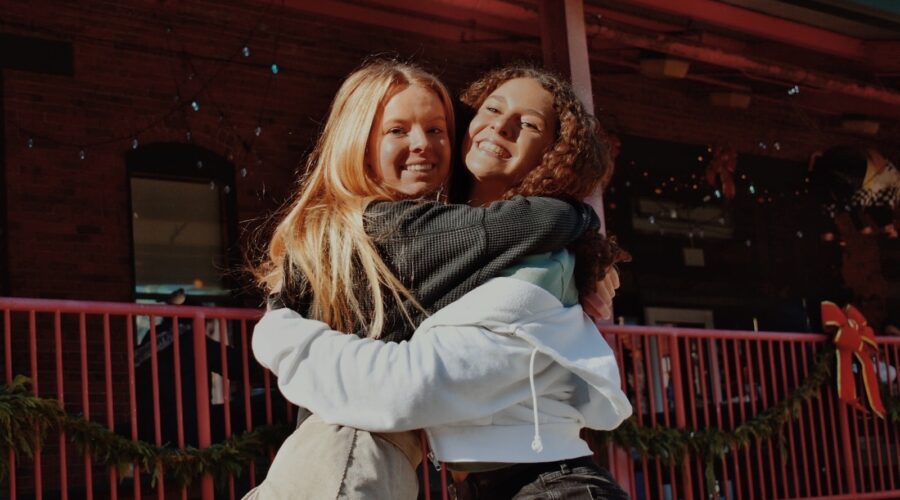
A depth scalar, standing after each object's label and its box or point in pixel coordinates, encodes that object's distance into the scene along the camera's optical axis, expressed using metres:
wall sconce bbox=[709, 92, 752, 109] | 13.31
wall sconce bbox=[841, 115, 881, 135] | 13.99
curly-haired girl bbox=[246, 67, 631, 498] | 2.64
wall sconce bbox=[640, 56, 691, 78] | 11.46
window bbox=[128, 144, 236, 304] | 10.48
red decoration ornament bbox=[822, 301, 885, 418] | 9.12
